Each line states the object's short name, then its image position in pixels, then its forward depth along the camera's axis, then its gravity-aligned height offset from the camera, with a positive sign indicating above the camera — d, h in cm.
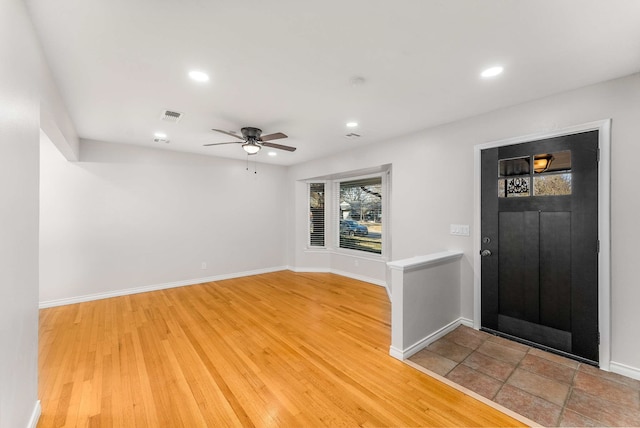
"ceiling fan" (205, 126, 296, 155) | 363 +104
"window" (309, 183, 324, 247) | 652 -3
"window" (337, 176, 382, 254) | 554 -1
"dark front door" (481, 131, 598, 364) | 253 -31
